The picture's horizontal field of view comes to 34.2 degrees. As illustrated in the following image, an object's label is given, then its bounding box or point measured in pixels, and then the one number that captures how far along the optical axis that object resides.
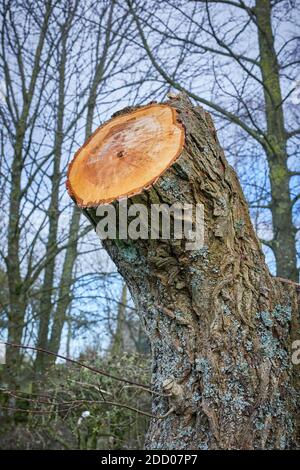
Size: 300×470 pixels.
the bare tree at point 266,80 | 5.06
